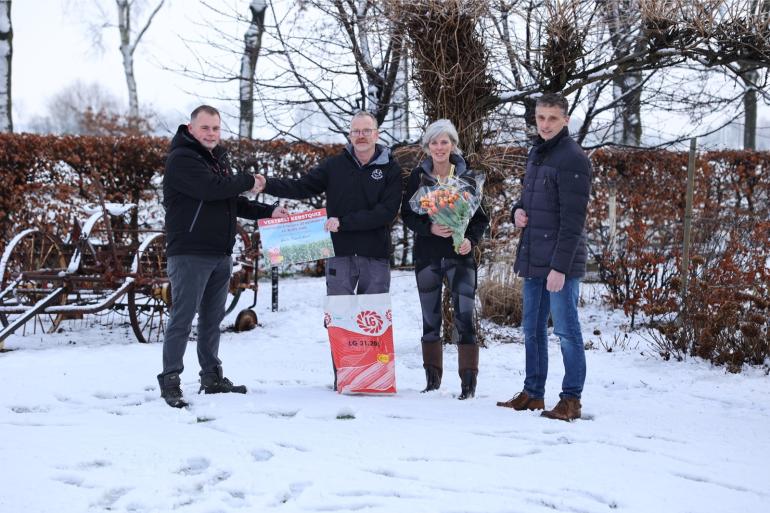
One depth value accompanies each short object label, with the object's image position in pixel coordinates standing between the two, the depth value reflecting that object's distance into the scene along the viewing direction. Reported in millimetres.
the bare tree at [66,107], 57250
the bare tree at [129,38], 25875
